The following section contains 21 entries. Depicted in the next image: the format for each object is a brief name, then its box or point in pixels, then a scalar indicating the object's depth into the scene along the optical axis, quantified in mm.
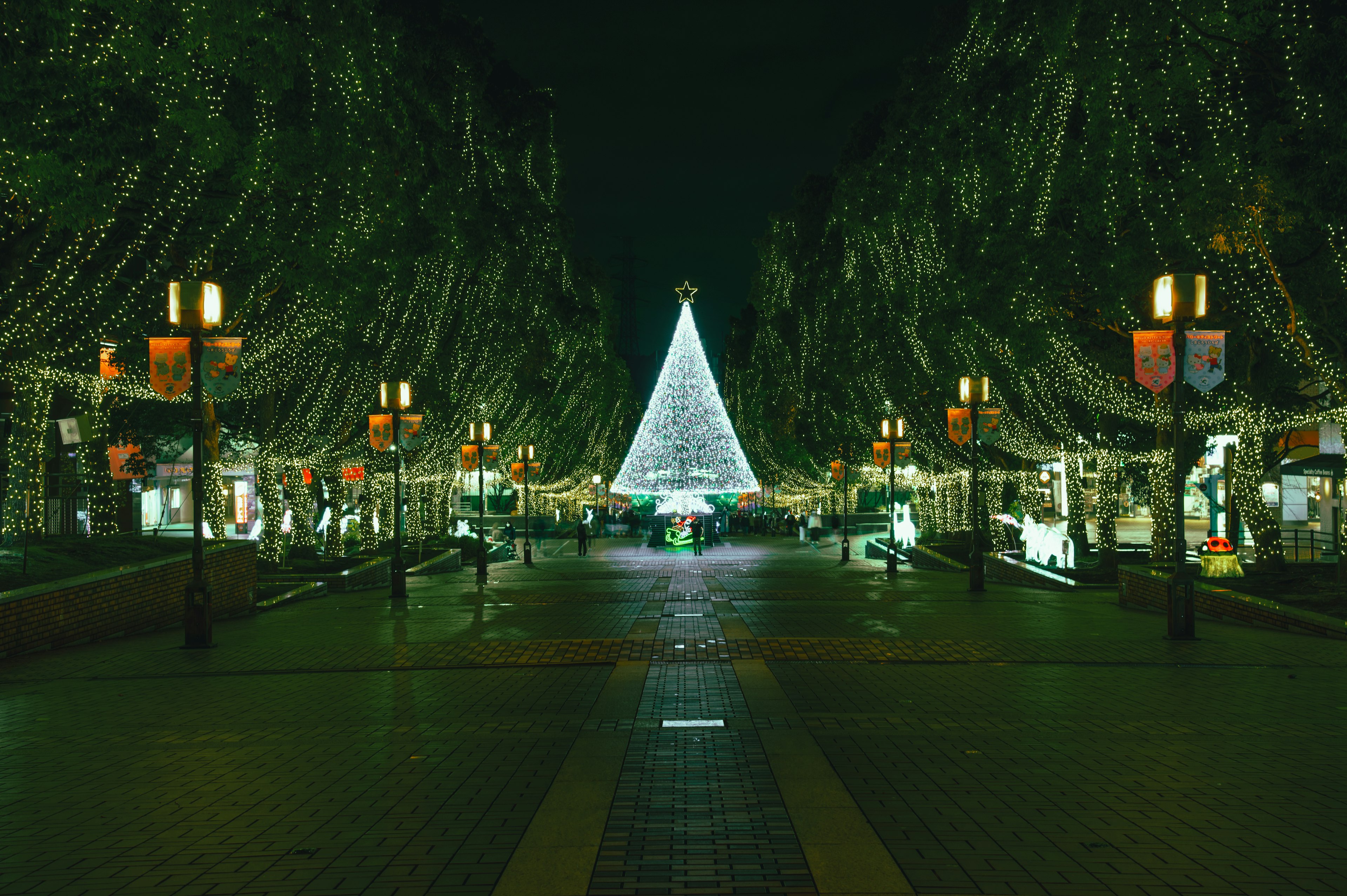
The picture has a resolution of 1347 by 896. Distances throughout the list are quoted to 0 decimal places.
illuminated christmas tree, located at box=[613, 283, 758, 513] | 45219
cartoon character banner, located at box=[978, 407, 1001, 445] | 21562
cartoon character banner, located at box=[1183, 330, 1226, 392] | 12797
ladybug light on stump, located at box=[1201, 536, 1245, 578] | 17344
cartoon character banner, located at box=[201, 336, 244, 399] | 13016
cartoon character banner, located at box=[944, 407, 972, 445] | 22469
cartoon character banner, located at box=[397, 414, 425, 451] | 20781
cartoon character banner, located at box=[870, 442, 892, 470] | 30922
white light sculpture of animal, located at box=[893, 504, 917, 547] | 34562
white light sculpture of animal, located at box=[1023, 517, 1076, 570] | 24172
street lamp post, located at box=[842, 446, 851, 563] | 31625
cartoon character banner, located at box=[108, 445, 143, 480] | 36406
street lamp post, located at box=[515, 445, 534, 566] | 34906
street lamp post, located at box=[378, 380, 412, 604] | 18969
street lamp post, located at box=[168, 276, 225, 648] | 12305
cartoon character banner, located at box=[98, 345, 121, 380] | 19875
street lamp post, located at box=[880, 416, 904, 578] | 27828
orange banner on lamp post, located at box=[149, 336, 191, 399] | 13469
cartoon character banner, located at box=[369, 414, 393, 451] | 22625
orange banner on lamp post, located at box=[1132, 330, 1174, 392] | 13203
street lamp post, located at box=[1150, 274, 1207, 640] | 12367
